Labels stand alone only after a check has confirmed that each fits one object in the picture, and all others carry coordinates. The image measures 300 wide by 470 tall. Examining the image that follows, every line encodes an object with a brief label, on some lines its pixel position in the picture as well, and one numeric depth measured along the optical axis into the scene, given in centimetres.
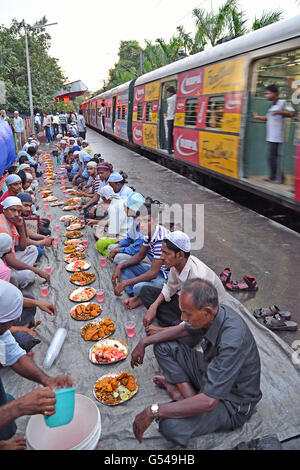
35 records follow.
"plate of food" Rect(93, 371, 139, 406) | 254
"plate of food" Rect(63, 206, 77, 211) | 740
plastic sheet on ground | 224
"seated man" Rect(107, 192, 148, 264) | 414
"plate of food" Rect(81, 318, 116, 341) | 322
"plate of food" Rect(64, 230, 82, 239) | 585
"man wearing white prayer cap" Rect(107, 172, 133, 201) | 523
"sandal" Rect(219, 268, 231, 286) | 432
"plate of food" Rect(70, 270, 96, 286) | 431
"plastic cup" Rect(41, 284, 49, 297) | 402
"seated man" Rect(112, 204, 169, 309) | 358
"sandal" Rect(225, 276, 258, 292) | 420
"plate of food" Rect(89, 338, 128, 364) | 293
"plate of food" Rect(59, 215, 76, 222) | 662
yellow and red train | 555
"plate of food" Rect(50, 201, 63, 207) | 780
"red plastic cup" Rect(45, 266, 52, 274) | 450
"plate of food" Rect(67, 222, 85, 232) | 619
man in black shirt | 190
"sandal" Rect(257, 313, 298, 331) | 341
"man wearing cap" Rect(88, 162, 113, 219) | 623
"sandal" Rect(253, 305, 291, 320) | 356
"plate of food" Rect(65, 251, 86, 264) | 497
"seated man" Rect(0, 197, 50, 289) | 392
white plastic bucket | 191
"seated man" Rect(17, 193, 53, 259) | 484
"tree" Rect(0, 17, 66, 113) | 2067
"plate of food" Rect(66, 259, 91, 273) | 466
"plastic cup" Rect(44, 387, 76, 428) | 183
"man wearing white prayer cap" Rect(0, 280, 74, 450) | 182
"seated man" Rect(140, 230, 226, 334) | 282
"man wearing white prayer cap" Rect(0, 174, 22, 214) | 494
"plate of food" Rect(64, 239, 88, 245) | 552
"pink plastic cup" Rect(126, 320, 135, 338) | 330
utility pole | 1756
